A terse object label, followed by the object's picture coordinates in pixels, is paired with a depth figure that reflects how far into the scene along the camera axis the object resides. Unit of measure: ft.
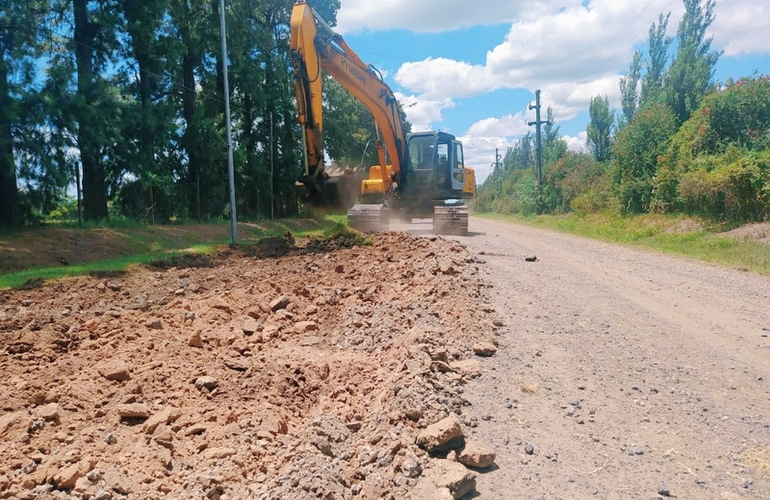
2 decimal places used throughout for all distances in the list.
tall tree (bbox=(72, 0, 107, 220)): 52.13
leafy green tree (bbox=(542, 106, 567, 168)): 155.84
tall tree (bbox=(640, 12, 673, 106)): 131.64
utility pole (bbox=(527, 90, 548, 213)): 131.64
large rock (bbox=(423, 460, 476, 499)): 10.58
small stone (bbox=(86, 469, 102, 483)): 11.85
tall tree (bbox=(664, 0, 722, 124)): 96.17
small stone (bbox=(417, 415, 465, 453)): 11.91
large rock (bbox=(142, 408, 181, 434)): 13.91
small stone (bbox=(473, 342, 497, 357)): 17.81
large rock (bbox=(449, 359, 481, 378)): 15.85
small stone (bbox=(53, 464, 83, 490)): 11.88
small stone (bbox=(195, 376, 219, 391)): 16.14
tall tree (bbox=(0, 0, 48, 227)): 44.83
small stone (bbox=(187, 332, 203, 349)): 20.29
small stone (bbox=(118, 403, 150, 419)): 14.62
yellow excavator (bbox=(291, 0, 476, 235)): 53.42
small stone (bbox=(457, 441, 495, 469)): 11.50
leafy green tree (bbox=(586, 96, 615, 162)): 143.74
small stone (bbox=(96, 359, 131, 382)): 17.01
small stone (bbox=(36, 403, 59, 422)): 14.56
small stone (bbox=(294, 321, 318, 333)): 22.78
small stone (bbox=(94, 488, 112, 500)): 11.28
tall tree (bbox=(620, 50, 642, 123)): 144.66
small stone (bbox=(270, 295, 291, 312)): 25.48
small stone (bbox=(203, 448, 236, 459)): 12.59
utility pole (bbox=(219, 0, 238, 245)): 57.57
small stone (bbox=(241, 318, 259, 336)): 22.17
